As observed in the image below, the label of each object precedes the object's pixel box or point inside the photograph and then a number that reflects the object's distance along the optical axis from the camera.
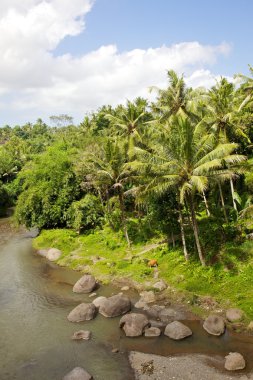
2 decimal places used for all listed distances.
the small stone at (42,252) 35.33
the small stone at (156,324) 19.75
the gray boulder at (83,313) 21.34
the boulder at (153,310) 21.01
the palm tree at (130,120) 42.22
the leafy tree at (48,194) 39.25
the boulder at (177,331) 18.30
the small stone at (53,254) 33.28
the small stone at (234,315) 19.20
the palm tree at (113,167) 30.22
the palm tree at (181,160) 21.56
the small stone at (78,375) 15.49
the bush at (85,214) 36.94
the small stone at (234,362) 15.41
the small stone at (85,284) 25.46
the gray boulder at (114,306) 21.53
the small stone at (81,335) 19.20
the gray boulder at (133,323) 19.00
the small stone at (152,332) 18.78
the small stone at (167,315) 20.35
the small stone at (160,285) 23.84
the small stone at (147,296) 22.89
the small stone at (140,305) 22.28
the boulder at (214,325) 18.36
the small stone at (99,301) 22.68
